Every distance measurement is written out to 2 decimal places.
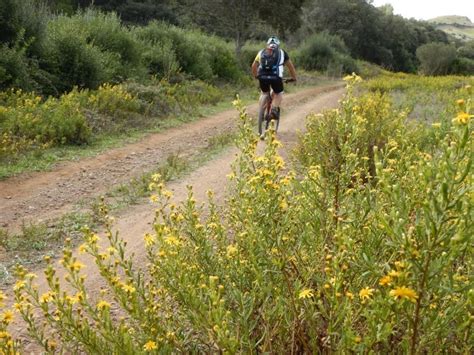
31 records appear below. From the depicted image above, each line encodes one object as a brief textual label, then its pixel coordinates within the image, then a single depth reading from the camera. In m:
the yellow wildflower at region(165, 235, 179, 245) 2.25
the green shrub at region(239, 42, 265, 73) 22.73
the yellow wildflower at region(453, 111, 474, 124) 1.39
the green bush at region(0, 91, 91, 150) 7.92
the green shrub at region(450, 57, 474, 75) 48.25
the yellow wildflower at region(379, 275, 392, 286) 1.54
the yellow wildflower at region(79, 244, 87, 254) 2.12
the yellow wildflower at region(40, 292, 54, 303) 1.95
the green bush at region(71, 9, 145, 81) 13.12
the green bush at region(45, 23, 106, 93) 11.02
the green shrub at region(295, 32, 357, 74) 31.47
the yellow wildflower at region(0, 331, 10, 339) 1.84
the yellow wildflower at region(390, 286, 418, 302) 1.47
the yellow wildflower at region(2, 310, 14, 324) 1.97
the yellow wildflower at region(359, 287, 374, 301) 1.72
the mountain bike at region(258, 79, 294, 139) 9.14
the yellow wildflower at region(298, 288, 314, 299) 1.89
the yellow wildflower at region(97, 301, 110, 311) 1.95
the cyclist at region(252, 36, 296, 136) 8.78
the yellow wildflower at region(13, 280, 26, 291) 1.92
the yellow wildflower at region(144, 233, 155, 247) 2.38
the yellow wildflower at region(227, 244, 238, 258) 2.30
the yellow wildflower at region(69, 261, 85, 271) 1.94
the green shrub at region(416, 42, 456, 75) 46.91
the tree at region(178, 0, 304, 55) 23.36
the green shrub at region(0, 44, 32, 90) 9.33
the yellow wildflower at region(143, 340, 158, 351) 2.02
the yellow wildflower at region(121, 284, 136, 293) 2.07
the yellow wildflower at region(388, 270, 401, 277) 1.49
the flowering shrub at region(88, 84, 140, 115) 10.01
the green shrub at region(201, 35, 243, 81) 19.34
